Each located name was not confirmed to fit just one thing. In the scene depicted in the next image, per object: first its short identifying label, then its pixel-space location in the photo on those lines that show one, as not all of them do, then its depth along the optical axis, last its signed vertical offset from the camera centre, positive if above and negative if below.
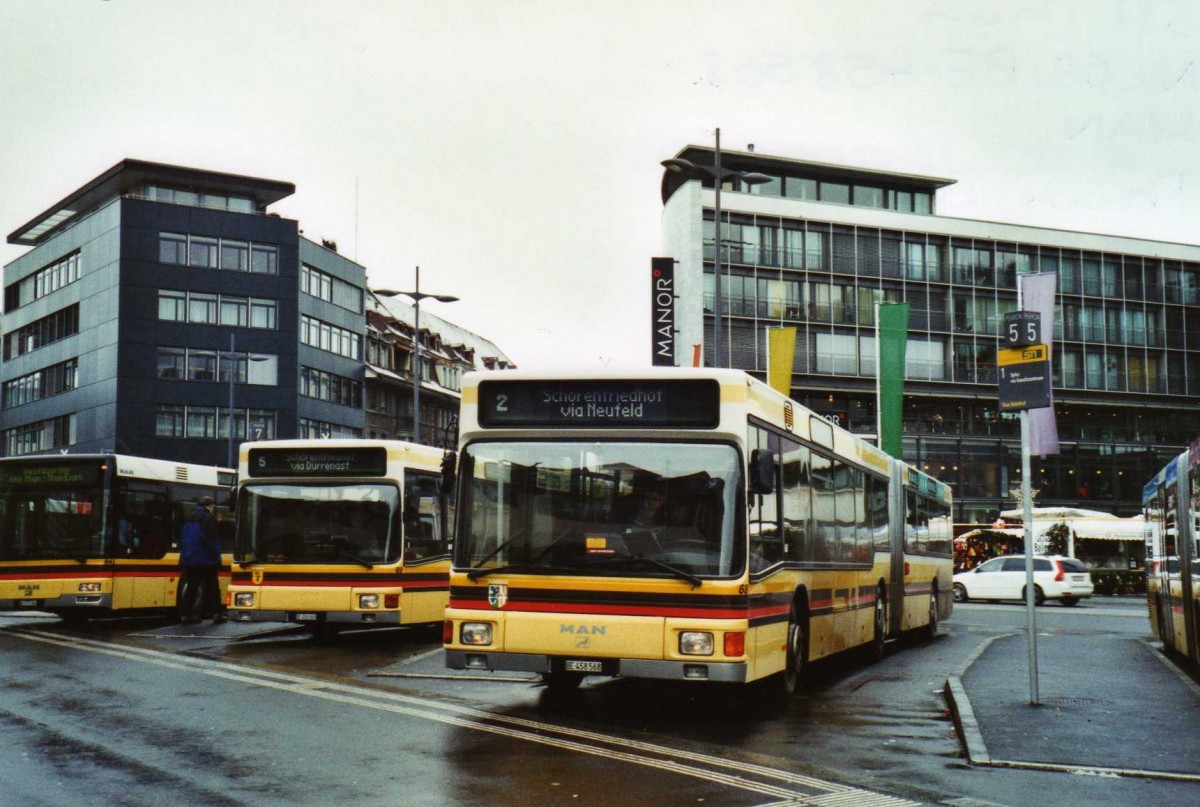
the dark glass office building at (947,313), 73.06 +12.25
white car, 41.09 -1.15
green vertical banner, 40.34 +5.04
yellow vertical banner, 33.84 +4.41
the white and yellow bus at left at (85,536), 21.20 -0.03
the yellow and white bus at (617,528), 10.52 +0.07
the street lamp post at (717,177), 27.83 +7.14
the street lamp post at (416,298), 39.44 +6.70
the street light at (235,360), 66.81 +8.95
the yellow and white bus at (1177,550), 14.38 -0.08
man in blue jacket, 21.95 -0.42
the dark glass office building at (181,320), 71.19 +11.10
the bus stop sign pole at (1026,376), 12.05 +1.41
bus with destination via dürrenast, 17.67 -0.01
